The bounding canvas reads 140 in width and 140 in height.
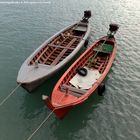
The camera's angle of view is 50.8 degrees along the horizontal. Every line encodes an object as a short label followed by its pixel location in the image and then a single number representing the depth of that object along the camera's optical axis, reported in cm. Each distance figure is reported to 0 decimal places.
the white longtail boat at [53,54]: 1043
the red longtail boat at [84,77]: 932
